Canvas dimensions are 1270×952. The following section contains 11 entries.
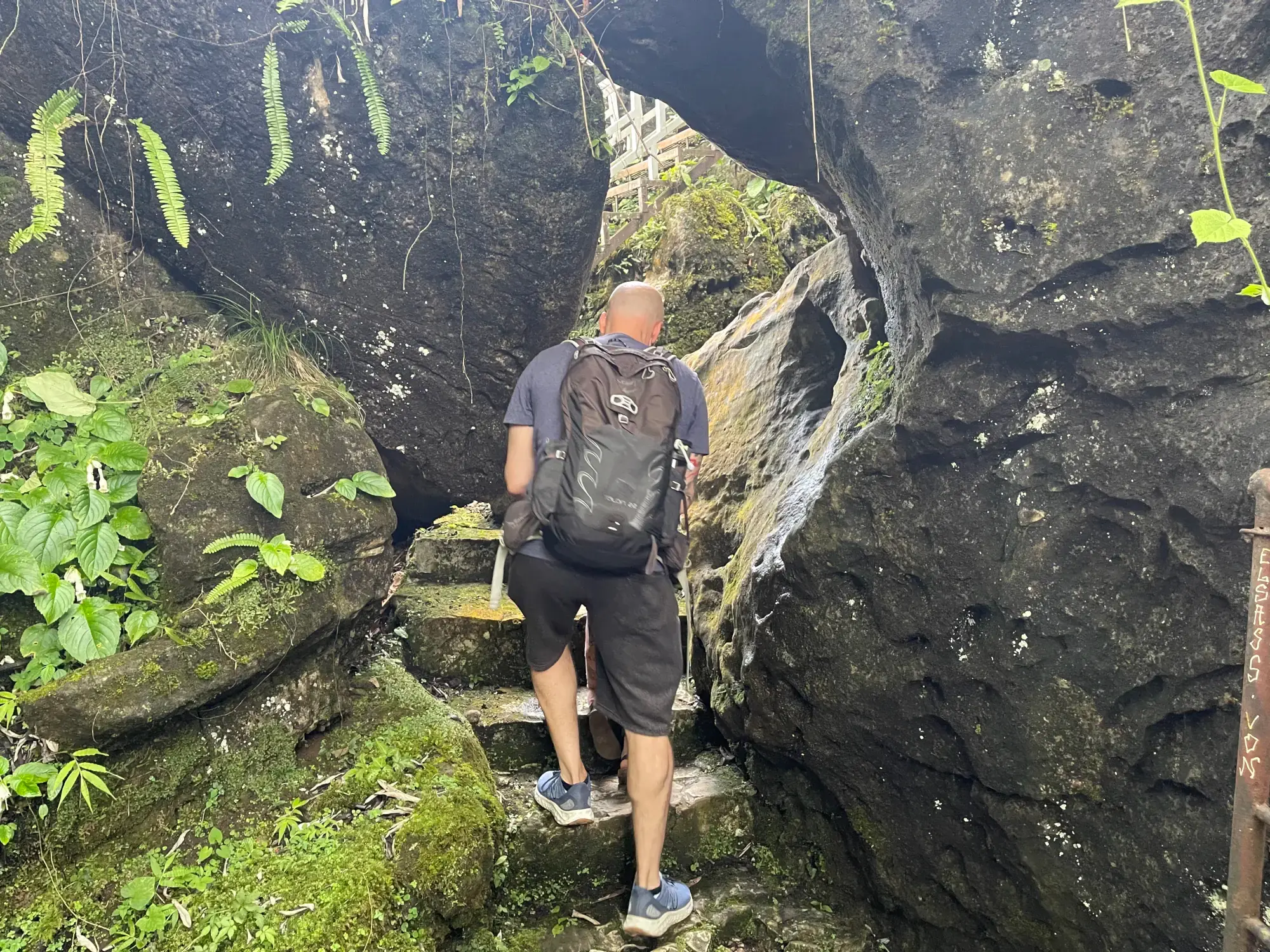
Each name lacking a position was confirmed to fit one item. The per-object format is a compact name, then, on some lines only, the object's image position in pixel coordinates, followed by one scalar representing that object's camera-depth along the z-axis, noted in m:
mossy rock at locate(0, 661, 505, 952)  2.88
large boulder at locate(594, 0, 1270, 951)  3.12
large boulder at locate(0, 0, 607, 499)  4.41
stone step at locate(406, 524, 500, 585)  6.02
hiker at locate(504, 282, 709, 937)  3.11
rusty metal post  2.13
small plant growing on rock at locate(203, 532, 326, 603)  3.62
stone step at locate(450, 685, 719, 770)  4.60
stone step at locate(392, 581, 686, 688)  5.13
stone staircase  3.96
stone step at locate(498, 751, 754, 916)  3.94
